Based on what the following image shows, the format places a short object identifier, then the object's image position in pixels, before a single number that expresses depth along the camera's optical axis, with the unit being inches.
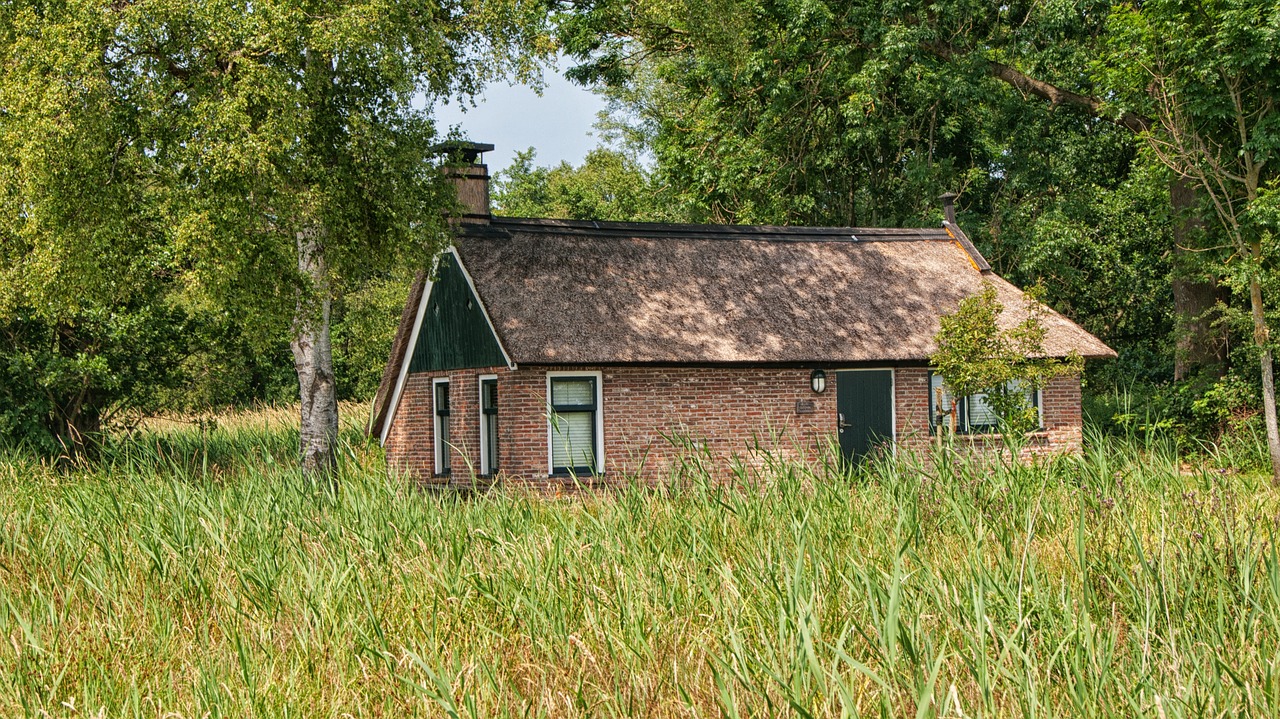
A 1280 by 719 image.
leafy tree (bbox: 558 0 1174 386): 810.2
